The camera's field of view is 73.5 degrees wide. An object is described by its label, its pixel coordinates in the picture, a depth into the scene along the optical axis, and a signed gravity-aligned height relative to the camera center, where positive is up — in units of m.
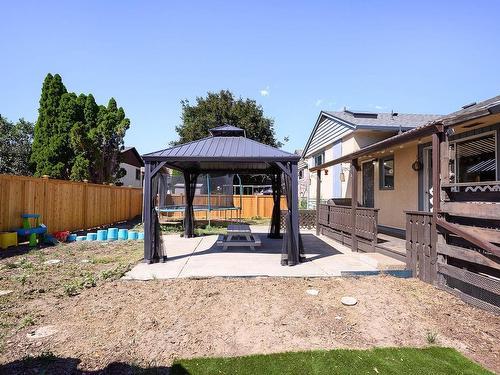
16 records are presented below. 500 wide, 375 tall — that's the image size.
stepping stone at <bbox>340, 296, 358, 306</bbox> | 4.52 -1.46
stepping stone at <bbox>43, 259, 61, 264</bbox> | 7.28 -1.53
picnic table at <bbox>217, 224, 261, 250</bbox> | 8.77 -1.26
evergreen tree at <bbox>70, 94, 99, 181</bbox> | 18.03 +2.55
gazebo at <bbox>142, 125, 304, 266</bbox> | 7.08 +0.52
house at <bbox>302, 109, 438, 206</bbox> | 11.45 +2.20
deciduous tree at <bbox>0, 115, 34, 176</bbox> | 28.39 +3.81
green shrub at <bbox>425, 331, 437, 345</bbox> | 3.47 -1.51
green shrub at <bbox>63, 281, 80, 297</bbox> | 5.04 -1.52
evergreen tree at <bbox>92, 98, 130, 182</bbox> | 18.89 +3.19
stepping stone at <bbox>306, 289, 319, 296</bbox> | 4.98 -1.49
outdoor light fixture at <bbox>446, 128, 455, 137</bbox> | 4.98 +0.95
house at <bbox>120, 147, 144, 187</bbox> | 31.67 +2.53
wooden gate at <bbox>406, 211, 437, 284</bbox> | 5.26 -0.84
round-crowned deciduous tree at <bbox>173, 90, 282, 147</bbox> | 26.69 +6.09
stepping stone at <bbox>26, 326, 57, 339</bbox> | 3.57 -1.54
